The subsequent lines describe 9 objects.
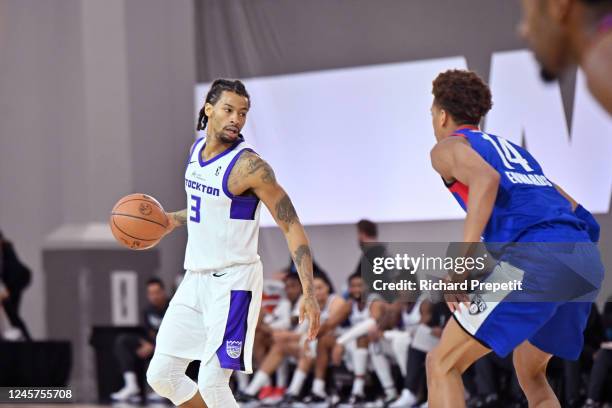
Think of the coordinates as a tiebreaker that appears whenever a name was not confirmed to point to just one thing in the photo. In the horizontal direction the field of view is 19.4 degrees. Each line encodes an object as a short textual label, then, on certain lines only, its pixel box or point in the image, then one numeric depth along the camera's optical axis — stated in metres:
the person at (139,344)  17.21
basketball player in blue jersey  6.89
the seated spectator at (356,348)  15.05
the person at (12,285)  18.90
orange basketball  9.14
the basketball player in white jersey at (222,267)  7.99
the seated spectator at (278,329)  16.08
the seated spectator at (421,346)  14.34
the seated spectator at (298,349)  15.52
